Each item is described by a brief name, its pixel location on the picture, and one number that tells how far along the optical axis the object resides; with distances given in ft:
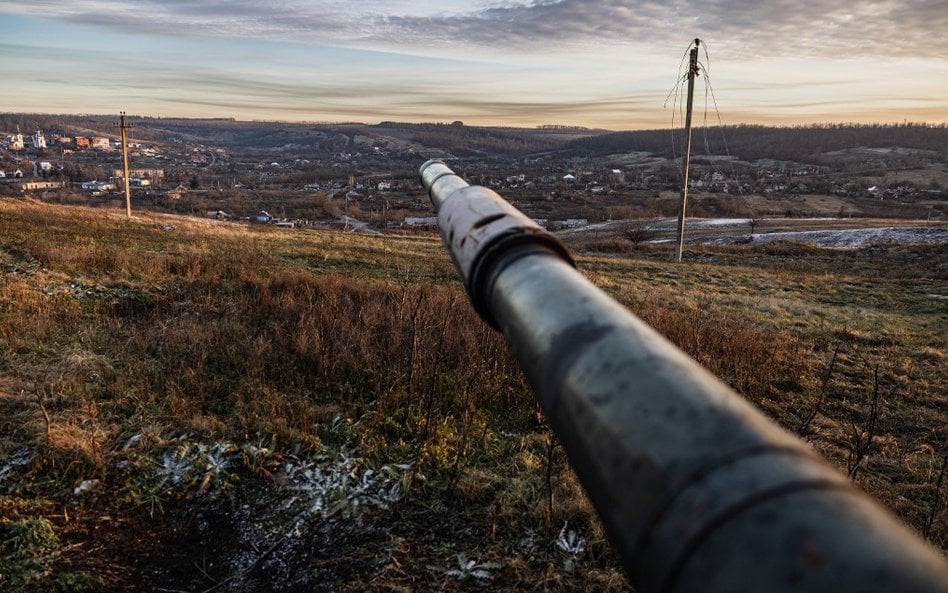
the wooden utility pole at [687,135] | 62.18
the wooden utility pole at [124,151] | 102.66
